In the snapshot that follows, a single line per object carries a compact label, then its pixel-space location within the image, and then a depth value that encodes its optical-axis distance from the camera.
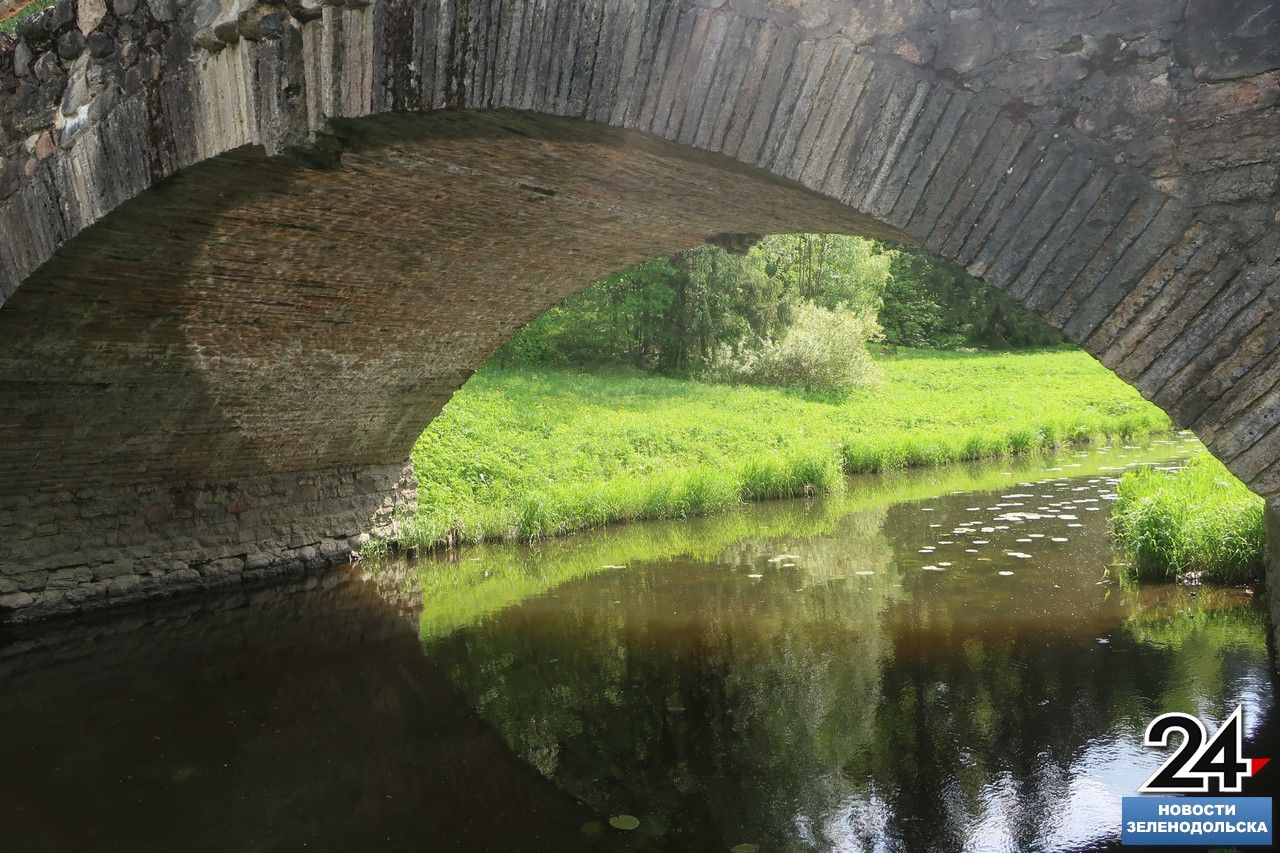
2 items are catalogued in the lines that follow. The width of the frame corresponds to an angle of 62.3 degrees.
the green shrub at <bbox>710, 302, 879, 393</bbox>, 19.84
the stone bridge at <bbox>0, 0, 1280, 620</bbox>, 2.54
